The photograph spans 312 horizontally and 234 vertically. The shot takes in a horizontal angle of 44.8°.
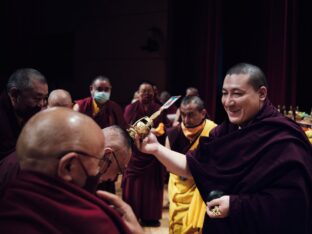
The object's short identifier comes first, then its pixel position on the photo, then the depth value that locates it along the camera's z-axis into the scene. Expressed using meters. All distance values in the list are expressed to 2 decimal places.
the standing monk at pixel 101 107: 3.83
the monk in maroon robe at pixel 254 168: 1.68
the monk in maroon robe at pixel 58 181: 0.84
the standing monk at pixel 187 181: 2.50
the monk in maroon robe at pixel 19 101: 2.08
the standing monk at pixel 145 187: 4.10
